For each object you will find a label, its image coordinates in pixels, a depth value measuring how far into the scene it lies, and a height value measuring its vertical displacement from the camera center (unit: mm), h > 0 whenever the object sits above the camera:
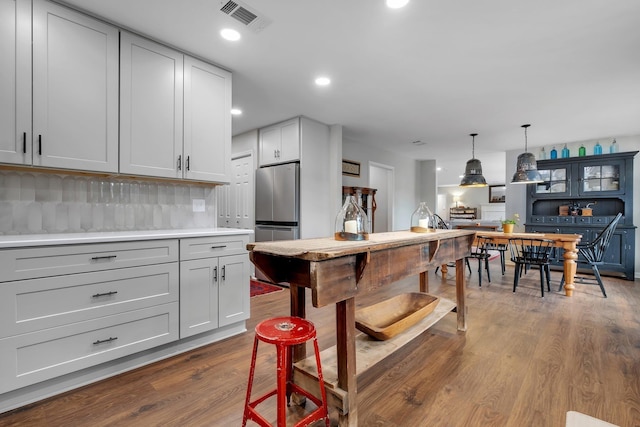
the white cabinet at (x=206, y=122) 2723 +868
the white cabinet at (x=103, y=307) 1656 -628
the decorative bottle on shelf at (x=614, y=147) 5254 +1191
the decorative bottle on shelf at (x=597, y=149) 5316 +1170
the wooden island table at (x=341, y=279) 1328 -333
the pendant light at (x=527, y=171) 4590 +670
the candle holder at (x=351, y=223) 1758 -57
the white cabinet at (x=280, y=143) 4465 +1110
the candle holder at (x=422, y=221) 2504 -61
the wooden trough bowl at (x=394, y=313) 1874 -741
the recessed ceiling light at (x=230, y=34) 2396 +1458
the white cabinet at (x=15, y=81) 1887 +841
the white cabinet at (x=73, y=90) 2020 +876
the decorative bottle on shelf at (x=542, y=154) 6043 +1216
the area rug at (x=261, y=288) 4043 -1070
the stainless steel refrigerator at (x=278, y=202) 4410 +168
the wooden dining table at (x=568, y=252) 3924 -502
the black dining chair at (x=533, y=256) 4023 -583
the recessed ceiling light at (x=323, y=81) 3229 +1461
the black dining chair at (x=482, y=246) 4555 -504
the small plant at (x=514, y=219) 4789 -105
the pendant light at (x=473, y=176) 5027 +649
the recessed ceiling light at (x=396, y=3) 2037 +1452
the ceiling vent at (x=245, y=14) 2092 +1456
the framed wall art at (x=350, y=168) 5625 +883
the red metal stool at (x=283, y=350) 1211 -590
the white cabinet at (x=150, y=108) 2363 +869
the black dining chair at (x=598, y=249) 4012 -487
